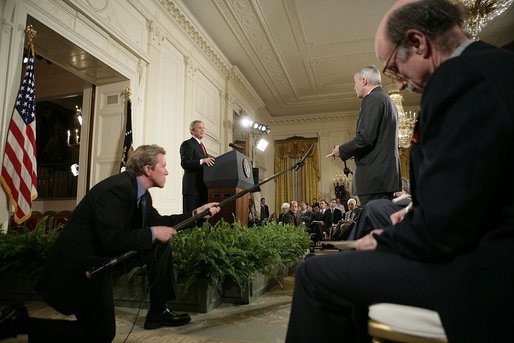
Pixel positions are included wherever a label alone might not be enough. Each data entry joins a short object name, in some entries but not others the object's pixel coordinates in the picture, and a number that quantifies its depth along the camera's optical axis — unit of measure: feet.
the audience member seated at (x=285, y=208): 26.23
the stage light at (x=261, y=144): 28.16
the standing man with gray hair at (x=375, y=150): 7.04
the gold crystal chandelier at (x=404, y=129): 23.24
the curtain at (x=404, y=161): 33.63
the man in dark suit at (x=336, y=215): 26.48
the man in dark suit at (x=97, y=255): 5.14
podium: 11.51
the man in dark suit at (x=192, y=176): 12.42
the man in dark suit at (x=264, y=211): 29.88
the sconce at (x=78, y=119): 17.87
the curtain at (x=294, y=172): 36.83
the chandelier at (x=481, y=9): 11.48
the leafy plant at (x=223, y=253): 8.08
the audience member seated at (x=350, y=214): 16.34
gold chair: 2.23
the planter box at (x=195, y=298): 8.04
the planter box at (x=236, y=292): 8.73
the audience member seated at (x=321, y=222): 23.77
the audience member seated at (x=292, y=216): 25.45
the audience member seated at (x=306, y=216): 26.73
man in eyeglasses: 2.03
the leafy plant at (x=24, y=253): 8.66
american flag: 10.47
